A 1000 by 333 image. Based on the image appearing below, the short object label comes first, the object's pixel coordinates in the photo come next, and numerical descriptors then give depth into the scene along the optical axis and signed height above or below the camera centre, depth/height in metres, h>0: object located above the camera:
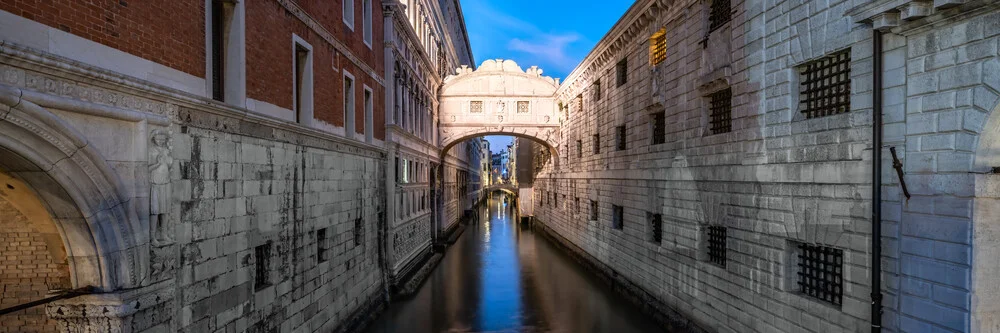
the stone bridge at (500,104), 28.95 +3.02
